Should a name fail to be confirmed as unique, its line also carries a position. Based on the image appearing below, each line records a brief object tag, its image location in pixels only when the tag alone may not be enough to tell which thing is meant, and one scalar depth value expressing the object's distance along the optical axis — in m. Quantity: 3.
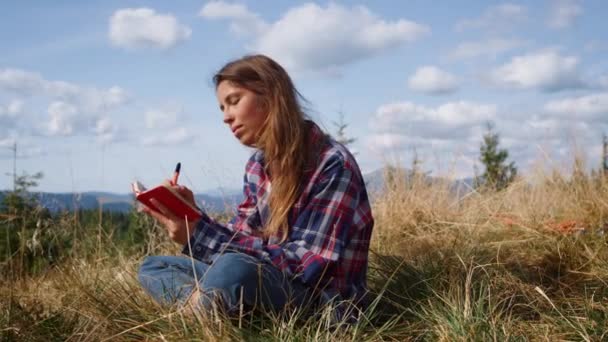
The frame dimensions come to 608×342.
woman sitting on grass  2.37
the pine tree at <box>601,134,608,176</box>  5.88
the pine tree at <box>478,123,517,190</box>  12.59
